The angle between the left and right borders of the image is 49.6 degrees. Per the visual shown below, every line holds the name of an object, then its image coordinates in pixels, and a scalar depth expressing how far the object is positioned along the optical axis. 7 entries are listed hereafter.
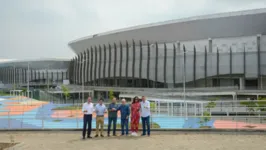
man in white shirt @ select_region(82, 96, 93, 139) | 12.10
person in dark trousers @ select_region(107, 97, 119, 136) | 12.45
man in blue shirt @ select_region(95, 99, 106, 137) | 12.31
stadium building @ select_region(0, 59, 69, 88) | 107.75
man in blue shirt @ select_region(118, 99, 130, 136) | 12.43
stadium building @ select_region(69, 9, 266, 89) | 50.59
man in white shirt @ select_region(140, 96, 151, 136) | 12.31
